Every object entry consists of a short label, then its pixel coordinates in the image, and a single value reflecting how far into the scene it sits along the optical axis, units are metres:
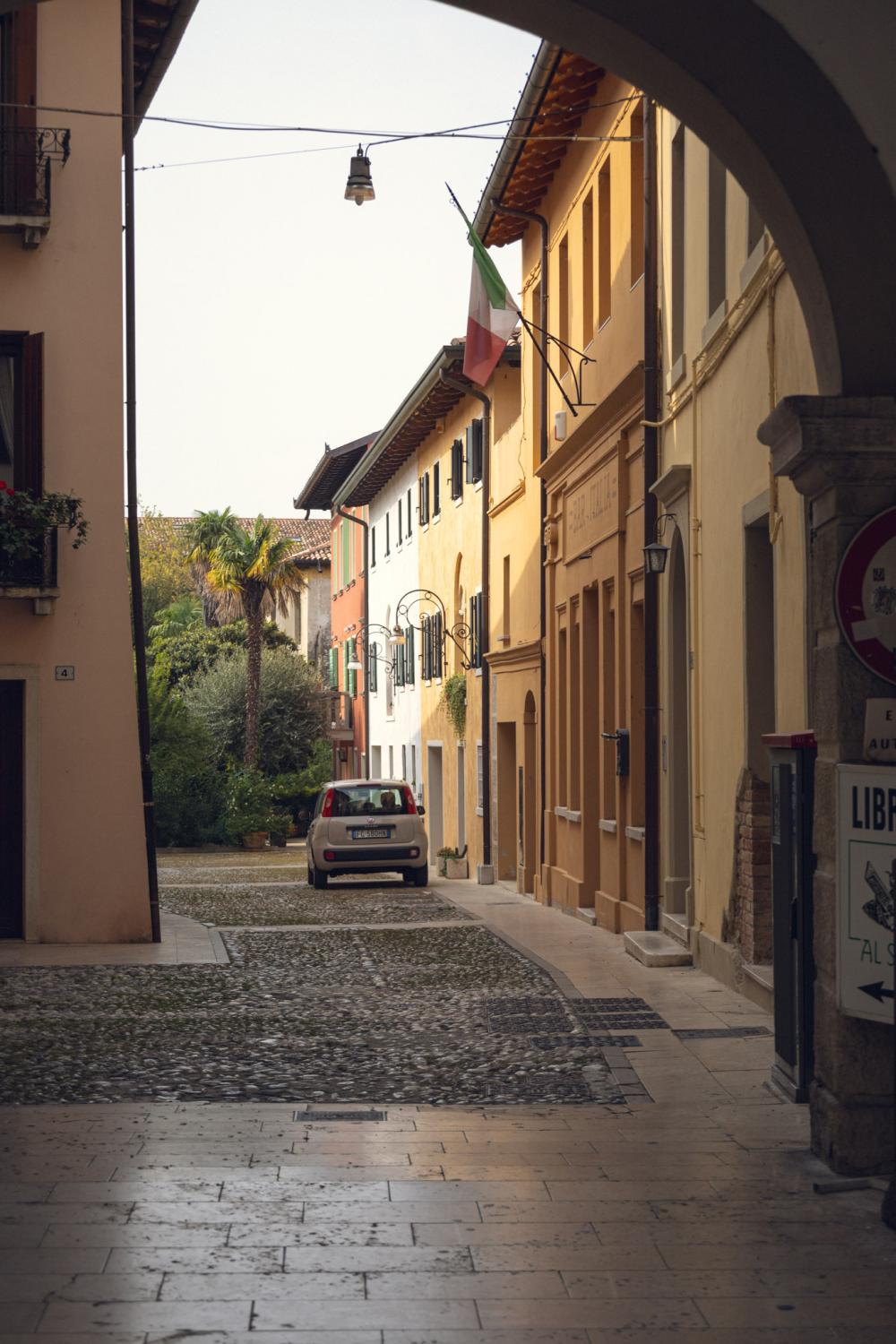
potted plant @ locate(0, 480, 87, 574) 15.70
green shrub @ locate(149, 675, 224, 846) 42.06
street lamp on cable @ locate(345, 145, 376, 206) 18.05
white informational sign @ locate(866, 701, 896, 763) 6.80
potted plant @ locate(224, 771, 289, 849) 43.81
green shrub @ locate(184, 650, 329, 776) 51.38
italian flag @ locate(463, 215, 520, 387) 19.62
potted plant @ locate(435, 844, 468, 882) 32.34
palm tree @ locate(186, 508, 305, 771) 49.41
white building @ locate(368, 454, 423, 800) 41.12
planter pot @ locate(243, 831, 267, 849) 43.88
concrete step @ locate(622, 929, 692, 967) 14.67
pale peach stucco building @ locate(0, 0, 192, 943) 16.64
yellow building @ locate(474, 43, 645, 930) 18.38
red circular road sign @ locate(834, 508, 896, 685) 6.81
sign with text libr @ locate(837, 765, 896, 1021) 6.62
